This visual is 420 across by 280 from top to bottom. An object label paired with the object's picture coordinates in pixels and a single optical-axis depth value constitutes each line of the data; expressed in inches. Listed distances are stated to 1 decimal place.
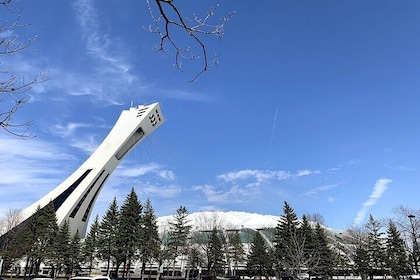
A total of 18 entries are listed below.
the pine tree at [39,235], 1508.4
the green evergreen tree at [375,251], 1678.2
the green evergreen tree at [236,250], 2033.7
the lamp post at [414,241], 1459.2
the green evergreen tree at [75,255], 1724.9
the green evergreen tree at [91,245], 1776.6
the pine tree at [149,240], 1633.9
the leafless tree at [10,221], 1956.2
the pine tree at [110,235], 1595.2
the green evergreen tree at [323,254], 1583.9
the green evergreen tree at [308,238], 1565.0
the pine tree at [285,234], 1553.9
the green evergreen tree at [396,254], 1578.5
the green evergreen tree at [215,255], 1959.9
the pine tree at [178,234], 1754.4
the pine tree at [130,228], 1579.4
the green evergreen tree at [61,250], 1571.1
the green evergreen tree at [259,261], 1871.3
